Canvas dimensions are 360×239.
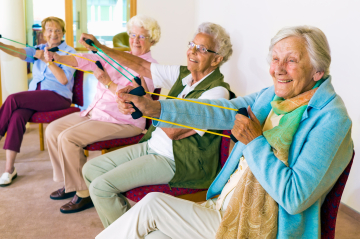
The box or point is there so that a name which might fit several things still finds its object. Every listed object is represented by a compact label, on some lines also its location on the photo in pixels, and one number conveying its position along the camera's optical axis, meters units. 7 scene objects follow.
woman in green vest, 1.63
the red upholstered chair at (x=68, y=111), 2.90
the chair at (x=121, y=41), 4.32
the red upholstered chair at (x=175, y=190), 1.62
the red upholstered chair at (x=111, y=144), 2.23
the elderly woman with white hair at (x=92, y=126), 2.21
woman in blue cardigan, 1.01
